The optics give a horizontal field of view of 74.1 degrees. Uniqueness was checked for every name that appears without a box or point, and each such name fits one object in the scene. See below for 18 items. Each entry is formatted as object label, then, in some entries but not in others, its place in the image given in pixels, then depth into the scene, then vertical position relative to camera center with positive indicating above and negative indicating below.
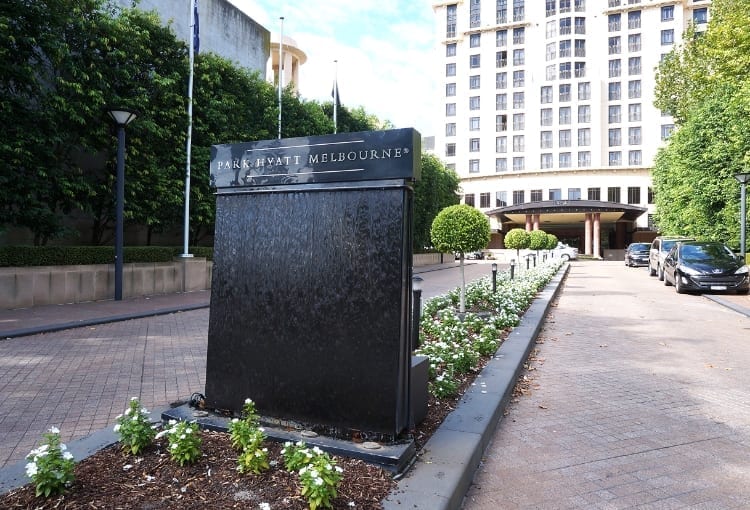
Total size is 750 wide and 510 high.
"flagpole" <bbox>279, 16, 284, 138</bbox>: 20.17 +7.45
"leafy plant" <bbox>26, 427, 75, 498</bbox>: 2.46 -1.08
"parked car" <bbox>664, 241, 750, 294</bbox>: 14.95 -0.22
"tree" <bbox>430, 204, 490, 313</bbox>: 9.40 +0.55
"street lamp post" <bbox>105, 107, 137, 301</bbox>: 12.51 +2.38
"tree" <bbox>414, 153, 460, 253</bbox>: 36.69 +4.78
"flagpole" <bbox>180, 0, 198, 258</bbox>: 15.52 +3.96
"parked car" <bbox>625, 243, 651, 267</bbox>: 34.62 +0.42
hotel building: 62.75 +20.89
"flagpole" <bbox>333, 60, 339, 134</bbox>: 25.55 +8.92
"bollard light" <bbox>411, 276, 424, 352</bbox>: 4.27 -0.45
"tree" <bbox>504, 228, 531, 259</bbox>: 31.64 +1.27
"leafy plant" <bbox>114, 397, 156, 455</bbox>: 3.01 -1.06
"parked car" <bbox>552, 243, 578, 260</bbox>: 41.72 +0.70
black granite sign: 3.17 -0.18
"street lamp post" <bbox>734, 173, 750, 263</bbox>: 17.88 +2.23
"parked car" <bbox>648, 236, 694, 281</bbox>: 21.25 +0.33
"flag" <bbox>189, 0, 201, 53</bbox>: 15.91 +7.30
